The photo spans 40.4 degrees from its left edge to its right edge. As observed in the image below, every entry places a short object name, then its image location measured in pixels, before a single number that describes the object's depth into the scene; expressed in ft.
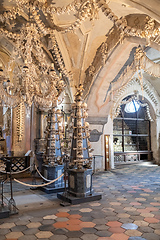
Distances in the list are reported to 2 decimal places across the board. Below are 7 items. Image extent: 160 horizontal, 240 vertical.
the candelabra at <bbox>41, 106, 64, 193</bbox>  19.10
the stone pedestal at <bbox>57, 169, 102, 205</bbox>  14.98
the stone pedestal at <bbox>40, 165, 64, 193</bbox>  18.56
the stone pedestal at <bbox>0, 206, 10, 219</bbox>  11.93
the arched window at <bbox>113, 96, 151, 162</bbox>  38.78
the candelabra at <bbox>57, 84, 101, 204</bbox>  15.23
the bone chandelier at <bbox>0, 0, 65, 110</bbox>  18.16
